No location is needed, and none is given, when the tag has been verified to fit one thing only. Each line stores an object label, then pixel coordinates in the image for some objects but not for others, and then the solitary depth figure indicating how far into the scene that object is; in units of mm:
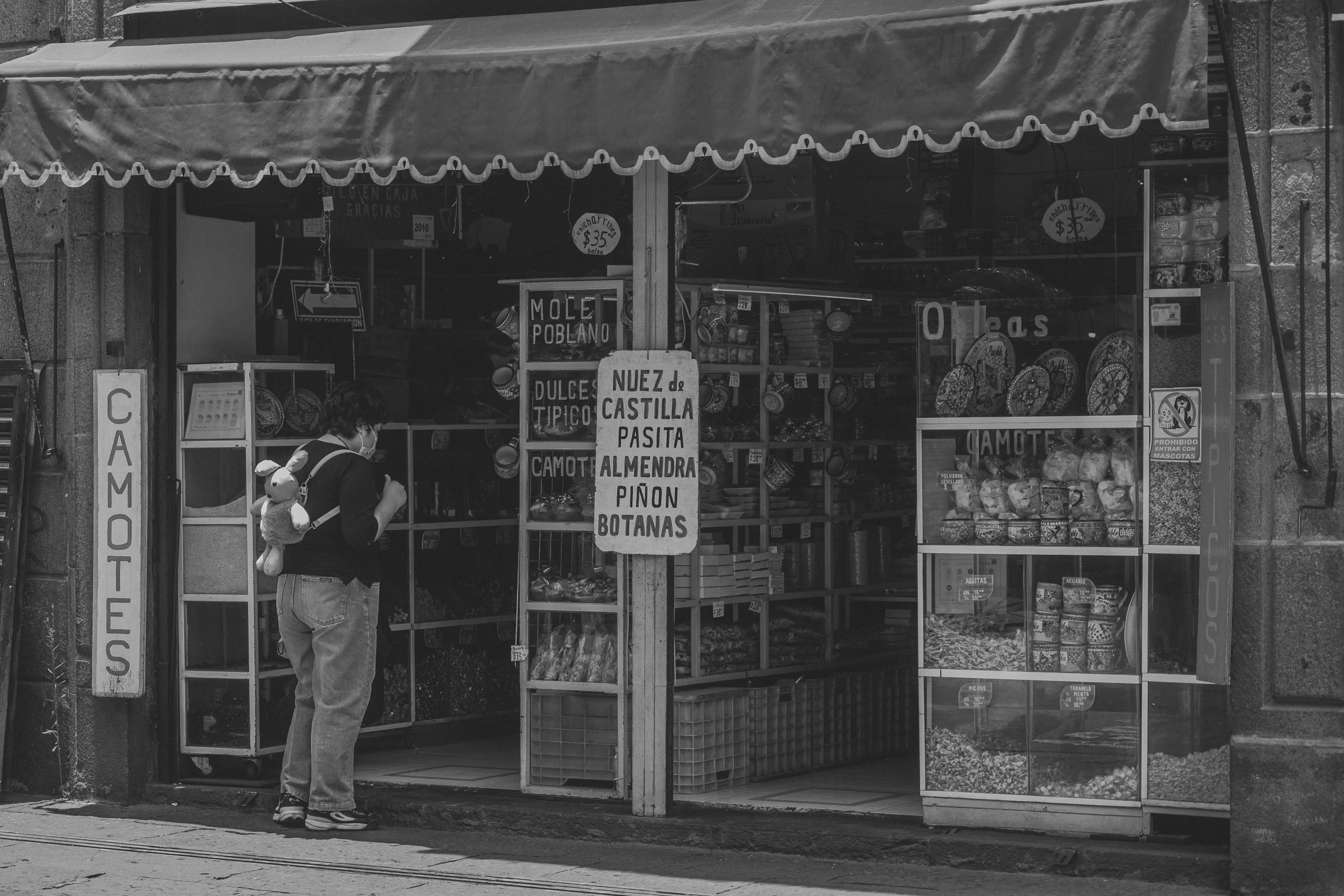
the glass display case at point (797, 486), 15088
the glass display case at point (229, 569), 15231
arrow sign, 16844
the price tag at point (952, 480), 13345
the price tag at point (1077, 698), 12779
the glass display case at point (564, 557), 14542
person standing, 13878
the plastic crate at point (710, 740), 14464
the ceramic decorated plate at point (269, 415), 15426
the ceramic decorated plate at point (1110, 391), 12747
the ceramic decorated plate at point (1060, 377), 12968
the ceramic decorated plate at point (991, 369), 13208
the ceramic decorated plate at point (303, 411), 15660
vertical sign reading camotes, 15010
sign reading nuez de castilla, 13657
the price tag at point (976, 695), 13111
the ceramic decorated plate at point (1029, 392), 13078
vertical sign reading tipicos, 11375
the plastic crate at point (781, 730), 15153
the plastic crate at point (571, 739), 14503
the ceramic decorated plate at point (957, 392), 13300
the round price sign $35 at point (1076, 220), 17546
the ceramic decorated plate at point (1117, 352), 12695
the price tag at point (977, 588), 13254
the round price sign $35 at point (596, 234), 15803
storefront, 12103
